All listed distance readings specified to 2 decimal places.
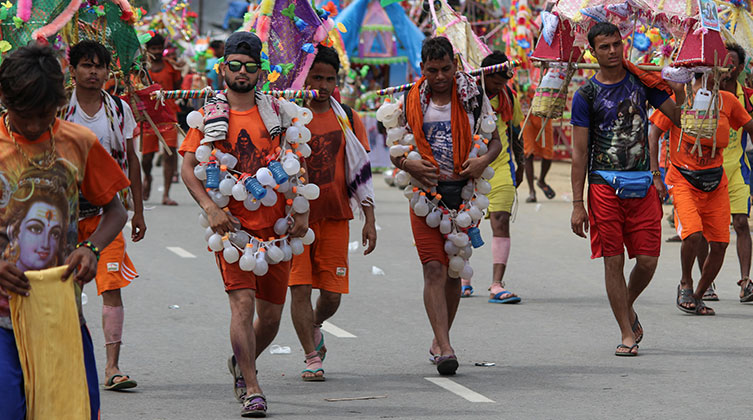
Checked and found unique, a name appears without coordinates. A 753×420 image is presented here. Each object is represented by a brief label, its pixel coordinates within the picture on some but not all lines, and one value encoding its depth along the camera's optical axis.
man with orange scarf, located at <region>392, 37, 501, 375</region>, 14.61
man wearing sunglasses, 12.27
